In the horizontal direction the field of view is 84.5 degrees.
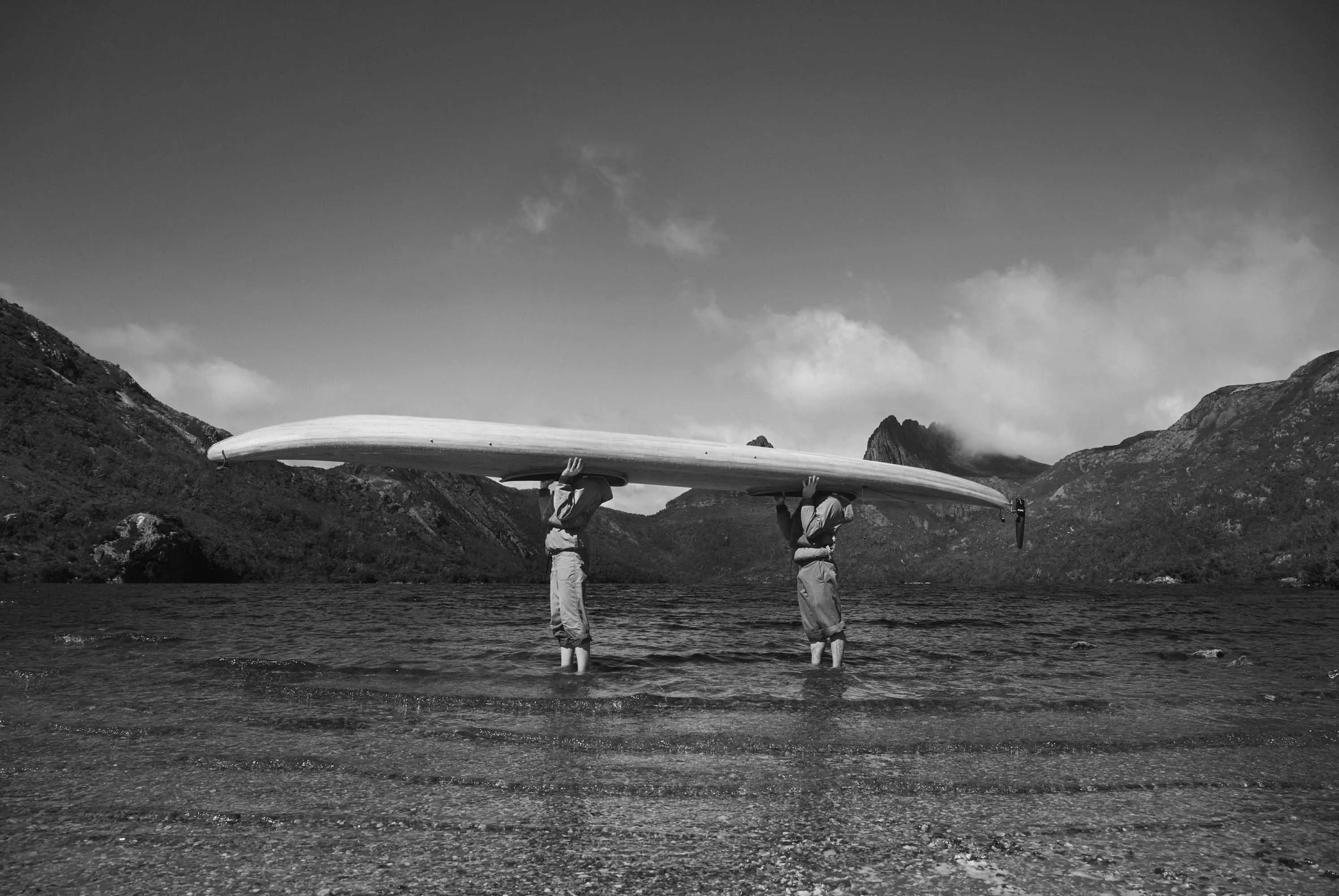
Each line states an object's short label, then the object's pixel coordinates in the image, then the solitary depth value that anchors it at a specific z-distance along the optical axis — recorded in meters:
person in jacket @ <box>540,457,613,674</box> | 10.16
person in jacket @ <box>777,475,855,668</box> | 11.13
